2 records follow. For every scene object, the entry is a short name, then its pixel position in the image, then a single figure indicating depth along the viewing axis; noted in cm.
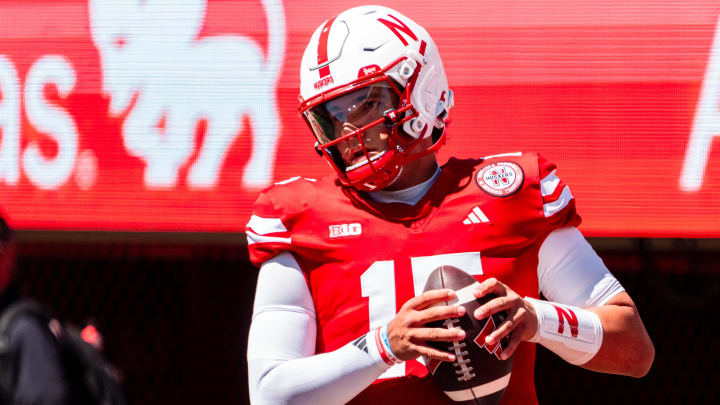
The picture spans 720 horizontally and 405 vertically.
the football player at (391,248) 1594
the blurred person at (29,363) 1642
